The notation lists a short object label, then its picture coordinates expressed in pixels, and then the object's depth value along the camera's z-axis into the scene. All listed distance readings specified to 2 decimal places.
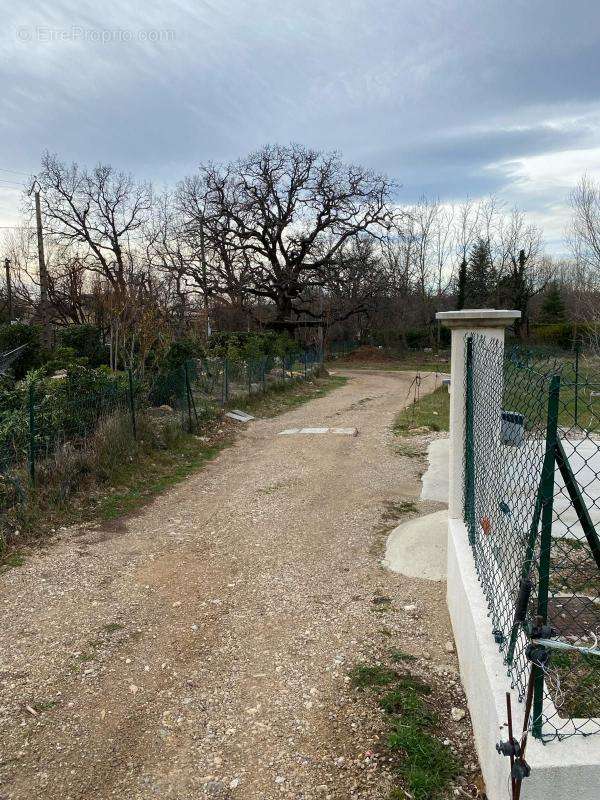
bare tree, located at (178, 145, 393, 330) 30.88
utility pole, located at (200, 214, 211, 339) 29.74
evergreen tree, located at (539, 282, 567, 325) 37.59
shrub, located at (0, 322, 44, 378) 13.58
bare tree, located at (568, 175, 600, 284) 19.88
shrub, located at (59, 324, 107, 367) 14.98
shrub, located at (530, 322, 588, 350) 30.81
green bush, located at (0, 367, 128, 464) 6.54
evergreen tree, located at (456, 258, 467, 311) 39.72
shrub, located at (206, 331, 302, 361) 18.13
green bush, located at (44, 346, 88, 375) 11.61
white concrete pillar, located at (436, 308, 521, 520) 3.68
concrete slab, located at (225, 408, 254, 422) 12.81
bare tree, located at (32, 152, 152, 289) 31.02
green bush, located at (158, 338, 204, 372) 12.30
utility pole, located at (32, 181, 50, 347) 20.08
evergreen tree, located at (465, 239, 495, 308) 40.81
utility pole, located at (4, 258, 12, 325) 24.58
